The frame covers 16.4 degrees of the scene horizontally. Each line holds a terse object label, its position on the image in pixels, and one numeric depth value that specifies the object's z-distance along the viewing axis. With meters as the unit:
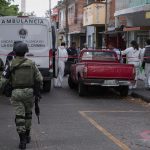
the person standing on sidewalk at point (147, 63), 17.81
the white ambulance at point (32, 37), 16.88
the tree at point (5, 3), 20.41
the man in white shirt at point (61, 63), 19.97
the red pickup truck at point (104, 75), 15.87
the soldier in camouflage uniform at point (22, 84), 8.48
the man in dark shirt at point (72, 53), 22.09
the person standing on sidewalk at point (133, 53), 18.44
